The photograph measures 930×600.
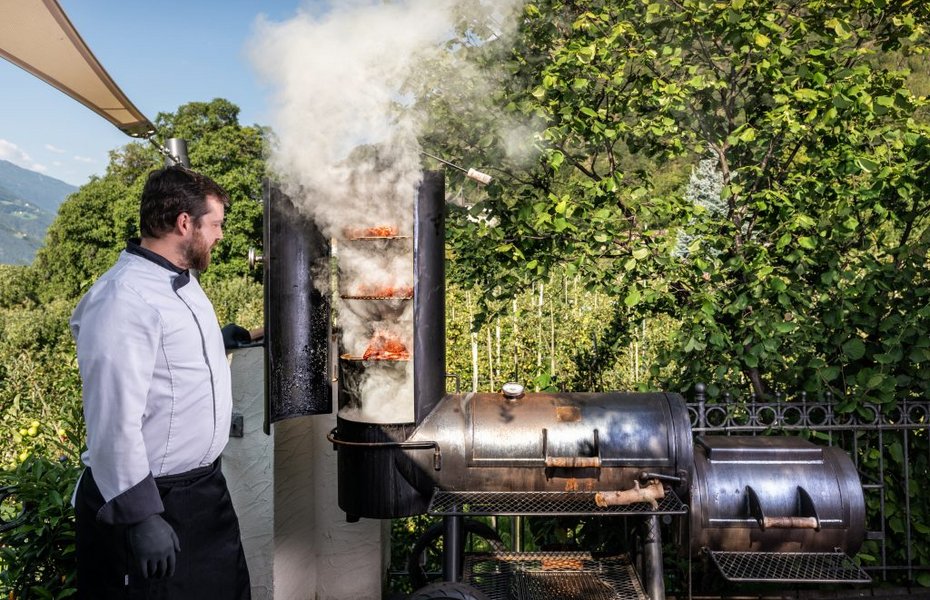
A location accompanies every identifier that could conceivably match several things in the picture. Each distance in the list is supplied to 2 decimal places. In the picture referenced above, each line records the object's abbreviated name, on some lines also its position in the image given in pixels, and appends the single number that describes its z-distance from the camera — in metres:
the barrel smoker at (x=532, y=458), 3.31
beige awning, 3.84
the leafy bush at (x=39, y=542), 3.12
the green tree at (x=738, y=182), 3.95
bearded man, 2.25
